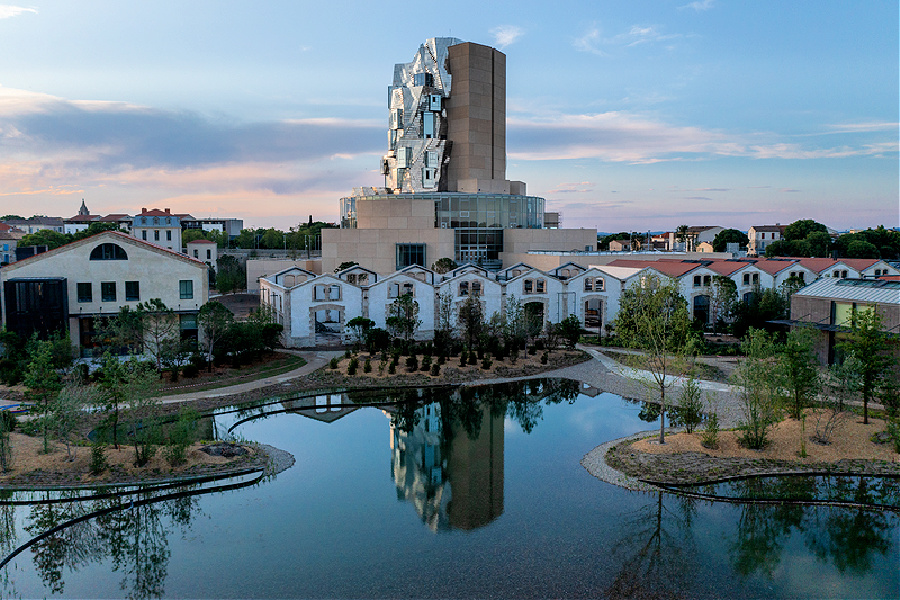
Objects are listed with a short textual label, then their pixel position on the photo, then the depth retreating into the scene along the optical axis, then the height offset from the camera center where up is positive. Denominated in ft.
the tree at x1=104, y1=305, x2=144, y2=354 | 113.39 -11.35
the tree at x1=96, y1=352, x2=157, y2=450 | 74.74 -14.32
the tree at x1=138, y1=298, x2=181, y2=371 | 113.80 -12.36
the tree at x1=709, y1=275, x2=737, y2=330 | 163.32 -10.80
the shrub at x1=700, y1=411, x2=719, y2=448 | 79.46 -21.54
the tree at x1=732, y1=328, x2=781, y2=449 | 79.20 -16.51
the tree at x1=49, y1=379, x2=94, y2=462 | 73.36 -16.36
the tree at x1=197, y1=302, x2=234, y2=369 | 119.44 -11.07
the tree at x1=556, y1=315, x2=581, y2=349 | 144.25 -15.86
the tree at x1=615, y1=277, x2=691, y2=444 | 84.07 -9.59
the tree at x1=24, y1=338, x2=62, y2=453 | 79.82 -13.87
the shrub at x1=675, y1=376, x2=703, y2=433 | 84.84 -19.87
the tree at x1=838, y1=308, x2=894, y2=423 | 83.46 -12.65
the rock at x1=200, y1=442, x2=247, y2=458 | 79.30 -22.89
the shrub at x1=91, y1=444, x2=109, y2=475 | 71.72 -21.62
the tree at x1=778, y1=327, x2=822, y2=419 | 83.20 -14.75
